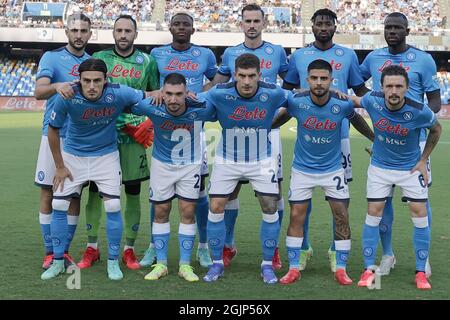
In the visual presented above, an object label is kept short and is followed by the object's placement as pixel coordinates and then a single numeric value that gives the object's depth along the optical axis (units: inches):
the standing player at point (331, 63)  259.8
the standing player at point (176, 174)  242.1
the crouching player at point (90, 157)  237.3
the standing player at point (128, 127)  259.3
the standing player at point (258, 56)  266.7
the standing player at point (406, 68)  252.5
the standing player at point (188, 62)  267.4
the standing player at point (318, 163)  236.7
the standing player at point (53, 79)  251.6
